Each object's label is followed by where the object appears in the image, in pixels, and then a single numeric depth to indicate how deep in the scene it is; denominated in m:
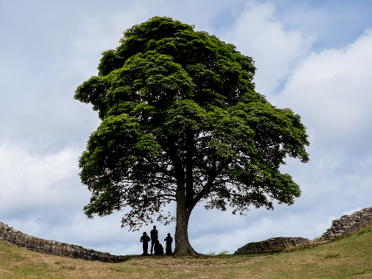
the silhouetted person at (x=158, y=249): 24.11
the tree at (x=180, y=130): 19.50
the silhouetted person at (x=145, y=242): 24.23
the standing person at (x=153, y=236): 24.19
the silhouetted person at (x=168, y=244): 24.81
